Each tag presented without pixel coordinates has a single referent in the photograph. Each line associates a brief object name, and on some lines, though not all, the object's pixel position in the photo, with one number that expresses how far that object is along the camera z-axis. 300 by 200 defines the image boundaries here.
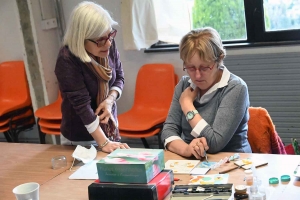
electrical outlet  4.04
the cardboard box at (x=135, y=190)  1.63
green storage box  1.66
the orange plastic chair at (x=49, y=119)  3.76
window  3.45
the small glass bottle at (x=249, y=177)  1.74
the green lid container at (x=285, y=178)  1.73
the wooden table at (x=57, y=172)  1.79
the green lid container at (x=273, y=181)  1.71
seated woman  2.08
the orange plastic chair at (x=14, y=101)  4.11
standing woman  2.22
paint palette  1.62
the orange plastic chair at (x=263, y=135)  2.32
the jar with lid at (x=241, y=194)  1.62
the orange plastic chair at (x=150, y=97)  3.56
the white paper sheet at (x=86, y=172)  2.01
